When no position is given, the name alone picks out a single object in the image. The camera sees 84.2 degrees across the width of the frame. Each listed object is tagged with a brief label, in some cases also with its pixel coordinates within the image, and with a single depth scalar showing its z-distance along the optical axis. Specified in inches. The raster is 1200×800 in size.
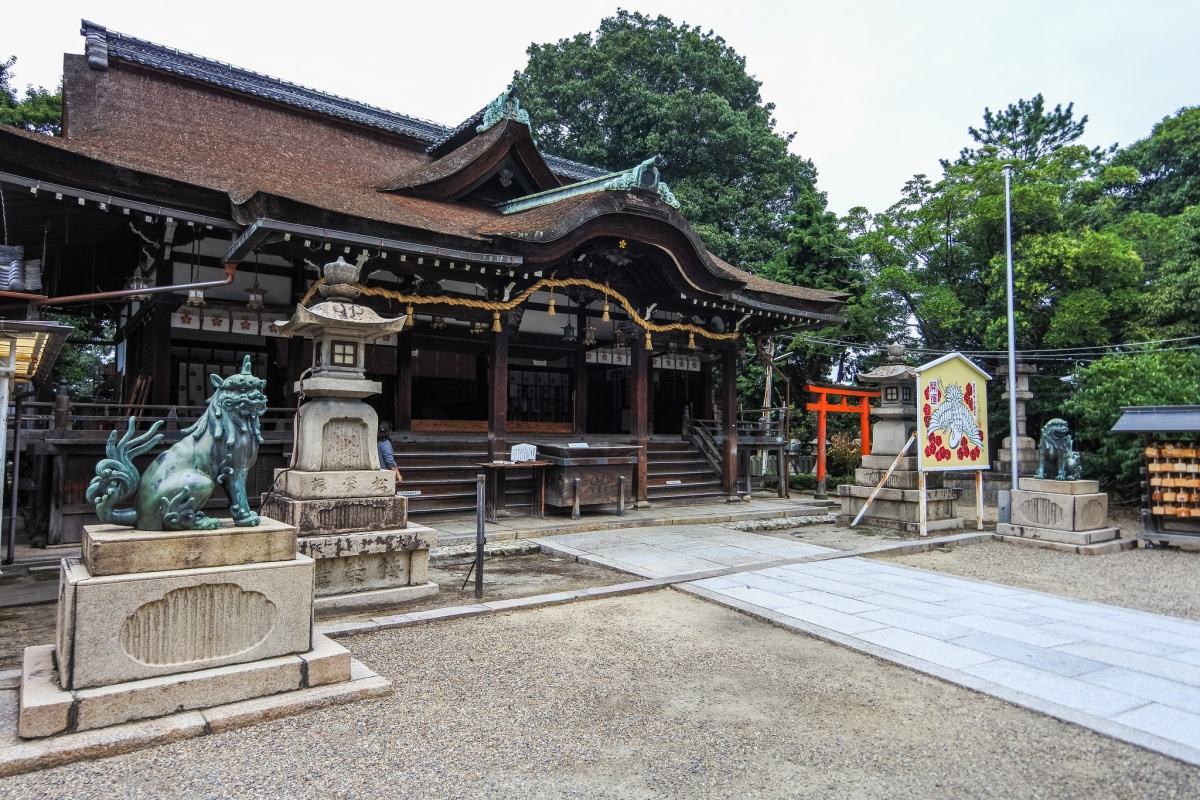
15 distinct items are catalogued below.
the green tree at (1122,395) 507.2
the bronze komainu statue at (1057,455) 399.2
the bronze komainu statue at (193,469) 145.0
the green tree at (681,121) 1098.7
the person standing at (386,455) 366.6
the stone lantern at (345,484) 235.0
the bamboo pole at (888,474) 421.4
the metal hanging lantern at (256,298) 391.2
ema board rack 379.9
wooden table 407.8
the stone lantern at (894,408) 436.5
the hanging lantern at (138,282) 442.2
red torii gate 554.9
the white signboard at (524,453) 414.0
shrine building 335.9
